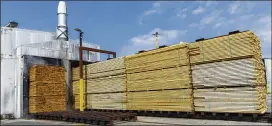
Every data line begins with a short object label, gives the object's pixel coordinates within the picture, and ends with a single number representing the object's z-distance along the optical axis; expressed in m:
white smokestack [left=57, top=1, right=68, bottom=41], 24.89
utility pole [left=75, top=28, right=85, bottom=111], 20.75
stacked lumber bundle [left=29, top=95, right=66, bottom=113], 19.19
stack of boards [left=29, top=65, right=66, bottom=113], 19.33
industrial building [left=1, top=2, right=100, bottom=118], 19.03
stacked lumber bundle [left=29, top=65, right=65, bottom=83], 19.47
